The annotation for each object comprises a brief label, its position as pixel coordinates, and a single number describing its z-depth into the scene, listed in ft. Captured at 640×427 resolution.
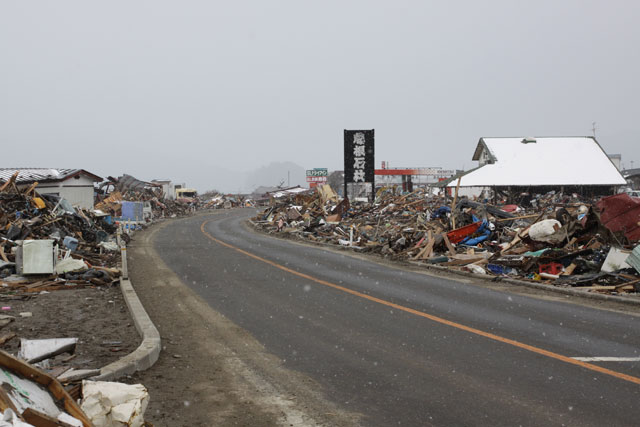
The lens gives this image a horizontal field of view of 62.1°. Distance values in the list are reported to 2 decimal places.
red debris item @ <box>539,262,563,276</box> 44.52
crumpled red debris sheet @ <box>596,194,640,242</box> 42.98
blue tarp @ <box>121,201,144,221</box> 131.85
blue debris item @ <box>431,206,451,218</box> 71.36
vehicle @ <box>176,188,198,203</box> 284.69
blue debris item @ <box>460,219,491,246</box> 59.93
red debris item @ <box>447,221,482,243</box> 61.36
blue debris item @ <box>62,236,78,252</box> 53.57
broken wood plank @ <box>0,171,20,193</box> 69.73
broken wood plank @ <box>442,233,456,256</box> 57.67
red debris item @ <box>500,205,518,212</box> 96.07
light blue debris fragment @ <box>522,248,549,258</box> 47.96
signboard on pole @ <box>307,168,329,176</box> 272.72
